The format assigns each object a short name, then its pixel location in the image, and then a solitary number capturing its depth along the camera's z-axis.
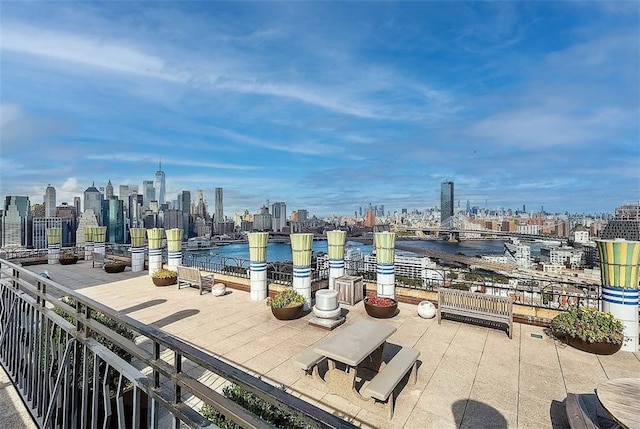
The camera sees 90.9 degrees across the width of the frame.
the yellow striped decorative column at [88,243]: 18.52
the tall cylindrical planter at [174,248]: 12.91
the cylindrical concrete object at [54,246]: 17.52
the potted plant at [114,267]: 14.70
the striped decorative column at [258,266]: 9.93
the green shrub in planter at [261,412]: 3.40
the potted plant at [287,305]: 7.94
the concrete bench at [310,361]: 4.85
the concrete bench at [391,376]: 4.02
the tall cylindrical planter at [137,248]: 14.31
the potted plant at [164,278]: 11.67
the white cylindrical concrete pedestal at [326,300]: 7.52
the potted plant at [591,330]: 6.02
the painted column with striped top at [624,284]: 6.37
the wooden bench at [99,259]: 16.27
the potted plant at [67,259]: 17.25
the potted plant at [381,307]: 8.11
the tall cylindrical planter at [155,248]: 13.27
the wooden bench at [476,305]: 6.94
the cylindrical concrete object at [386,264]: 9.20
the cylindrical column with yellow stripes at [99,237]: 17.62
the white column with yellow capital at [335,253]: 9.94
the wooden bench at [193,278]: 10.80
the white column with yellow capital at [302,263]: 9.21
